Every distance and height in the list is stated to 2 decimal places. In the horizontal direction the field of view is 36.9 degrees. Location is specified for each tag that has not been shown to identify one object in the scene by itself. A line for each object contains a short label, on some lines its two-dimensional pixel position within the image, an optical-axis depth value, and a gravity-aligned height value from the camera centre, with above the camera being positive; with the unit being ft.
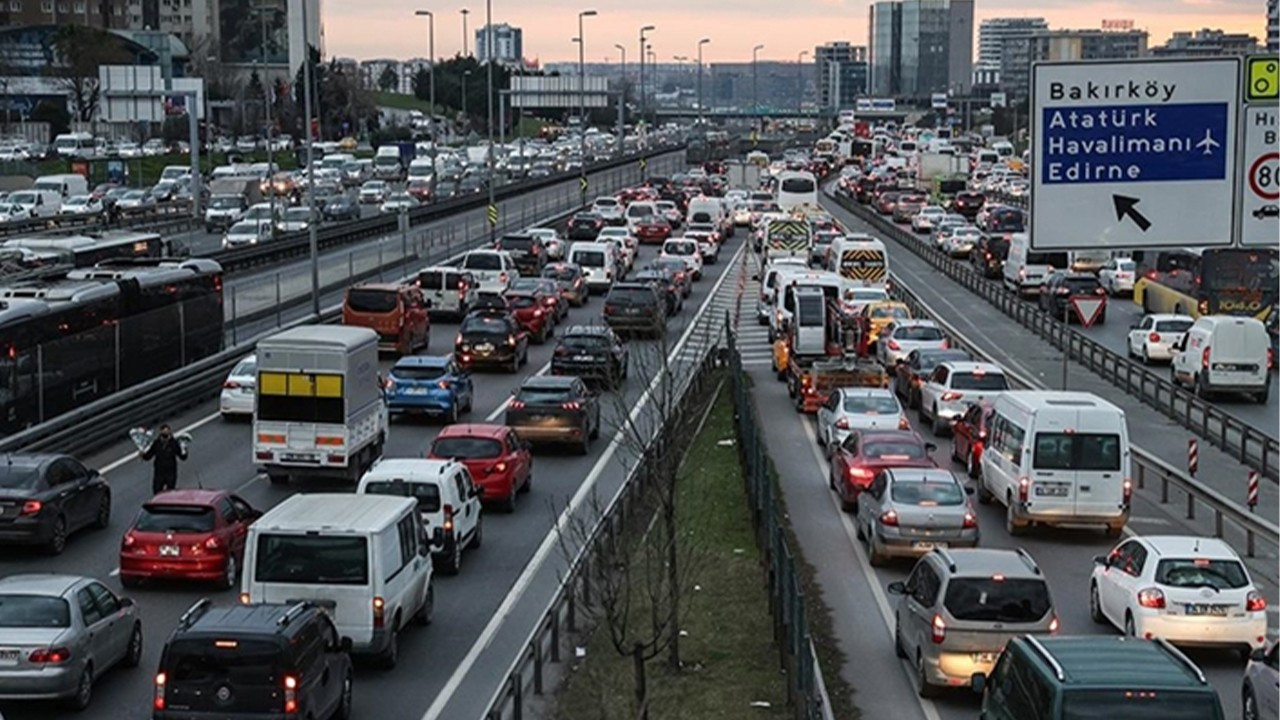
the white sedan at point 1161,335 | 182.60 -22.17
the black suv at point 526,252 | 241.14 -18.56
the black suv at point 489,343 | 162.91 -20.12
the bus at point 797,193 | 329.93 -15.28
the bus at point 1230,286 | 200.85 -19.44
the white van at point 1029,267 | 248.73 -21.35
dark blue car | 136.26 -20.07
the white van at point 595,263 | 232.12 -19.06
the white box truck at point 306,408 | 111.55 -17.50
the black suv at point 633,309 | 181.27 -19.22
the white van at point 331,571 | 72.13 -17.38
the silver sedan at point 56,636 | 66.64 -18.63
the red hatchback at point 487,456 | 106.01 -19.30
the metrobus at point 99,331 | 122.21 -15.79
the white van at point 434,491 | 90.74 -18.16
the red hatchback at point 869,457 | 107.04 -19.74
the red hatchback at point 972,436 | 116.16 -20.77
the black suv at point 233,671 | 59.62 -17.48
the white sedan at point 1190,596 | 75.36 -19.41
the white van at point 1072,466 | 98.58 -18.63
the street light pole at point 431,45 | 342.11 +10.63
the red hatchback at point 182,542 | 86.02 -19.43
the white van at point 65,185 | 324.60 -13.21
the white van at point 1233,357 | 158.61 -21.06
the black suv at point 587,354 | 148.46 -19.34
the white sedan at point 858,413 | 123.13 -20.18
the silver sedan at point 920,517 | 91.61 -19.65
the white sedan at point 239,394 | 136.67 -20.38
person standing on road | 104.73 -19.02
